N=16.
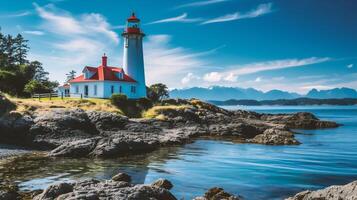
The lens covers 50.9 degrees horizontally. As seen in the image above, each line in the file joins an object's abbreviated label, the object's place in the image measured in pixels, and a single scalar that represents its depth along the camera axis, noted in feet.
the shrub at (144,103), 176.35
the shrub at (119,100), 168.35
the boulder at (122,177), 60.85
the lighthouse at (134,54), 199.21
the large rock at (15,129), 111.86
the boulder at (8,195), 45.70
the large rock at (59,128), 108.88
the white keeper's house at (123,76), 186.80
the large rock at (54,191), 43.75
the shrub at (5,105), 127.54
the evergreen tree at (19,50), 307.37
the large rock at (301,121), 242.58
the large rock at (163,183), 59.57
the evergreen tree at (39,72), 332.19
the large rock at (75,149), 91.85
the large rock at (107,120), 126.41
